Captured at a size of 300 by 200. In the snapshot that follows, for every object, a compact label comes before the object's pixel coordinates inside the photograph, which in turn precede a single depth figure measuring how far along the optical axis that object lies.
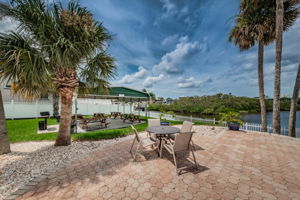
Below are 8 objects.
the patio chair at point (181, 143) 3.18
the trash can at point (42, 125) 8.09
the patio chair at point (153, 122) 5.77
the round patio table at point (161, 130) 3.97
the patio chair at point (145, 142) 3.91
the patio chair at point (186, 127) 5.27
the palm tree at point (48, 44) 3.38
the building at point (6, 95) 12.07
